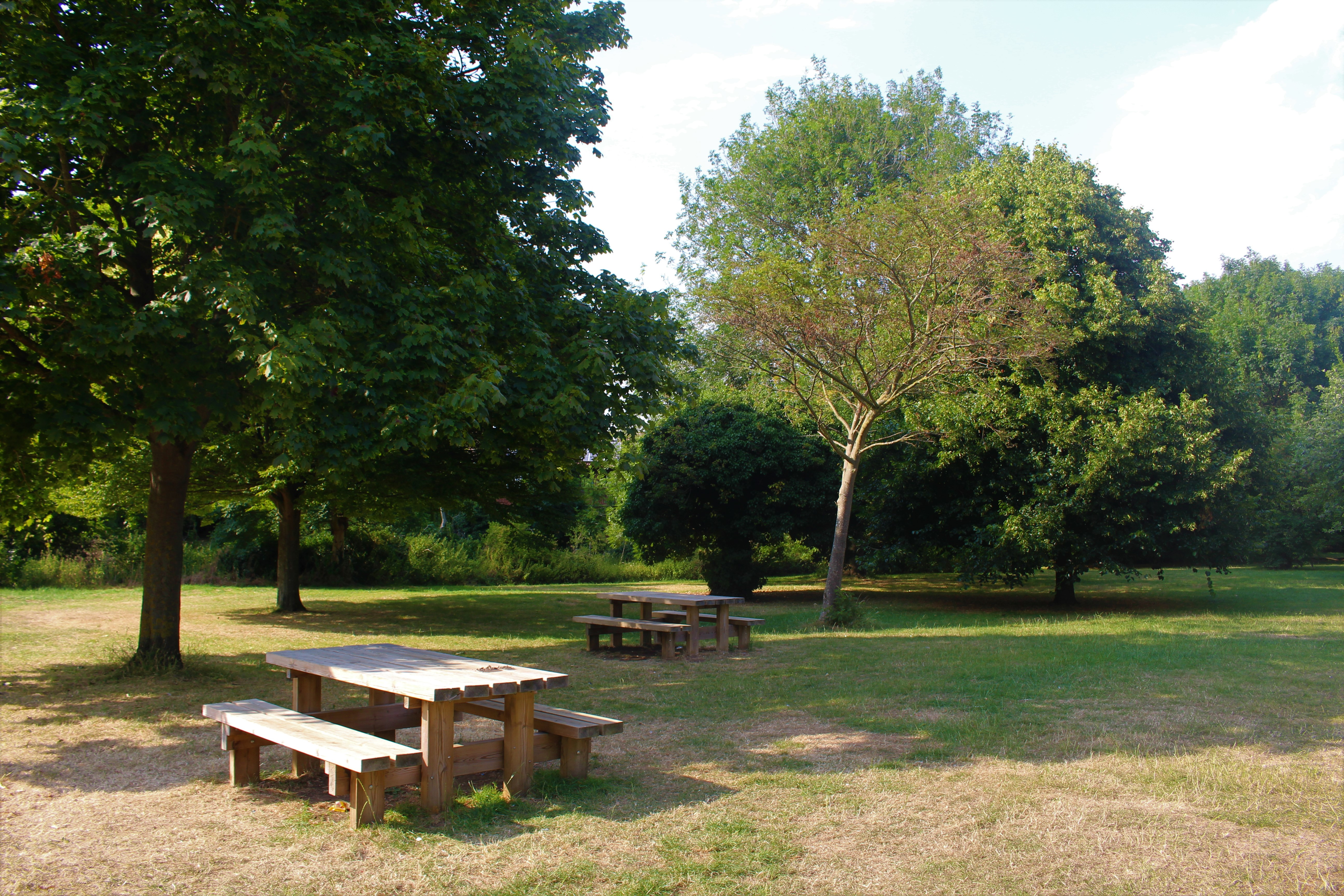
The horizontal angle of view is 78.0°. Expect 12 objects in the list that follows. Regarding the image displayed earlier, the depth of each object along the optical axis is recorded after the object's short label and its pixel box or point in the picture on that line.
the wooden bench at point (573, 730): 5.14
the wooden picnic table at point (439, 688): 4.68
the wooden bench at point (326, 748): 4.29
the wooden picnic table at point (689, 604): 11.33
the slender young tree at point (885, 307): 13.83
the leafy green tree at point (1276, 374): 18.47
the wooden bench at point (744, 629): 11.70
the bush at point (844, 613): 14.47
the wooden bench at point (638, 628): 10.88
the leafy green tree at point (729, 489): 19.62
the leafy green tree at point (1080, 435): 16.34
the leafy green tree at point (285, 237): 7.35
